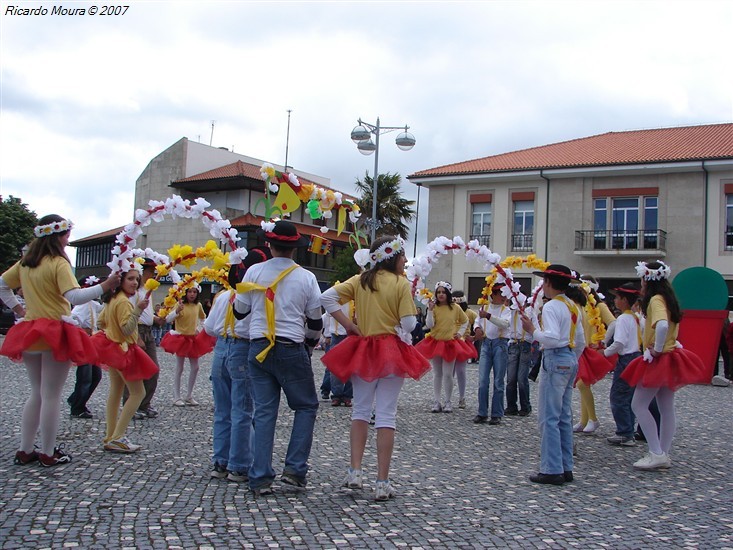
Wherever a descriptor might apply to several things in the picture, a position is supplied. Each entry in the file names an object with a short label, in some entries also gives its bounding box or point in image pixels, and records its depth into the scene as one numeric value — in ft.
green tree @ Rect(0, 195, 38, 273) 107.86
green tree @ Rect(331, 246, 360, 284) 124.88
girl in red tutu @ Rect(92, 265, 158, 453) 23.53
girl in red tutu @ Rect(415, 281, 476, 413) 36.94
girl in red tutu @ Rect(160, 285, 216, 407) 36.52
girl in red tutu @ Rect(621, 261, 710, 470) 23.99
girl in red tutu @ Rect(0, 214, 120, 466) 20.26
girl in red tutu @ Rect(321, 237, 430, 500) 18.79
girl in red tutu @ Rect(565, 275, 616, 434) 28.71
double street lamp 73.20
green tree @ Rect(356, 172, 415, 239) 148.87
